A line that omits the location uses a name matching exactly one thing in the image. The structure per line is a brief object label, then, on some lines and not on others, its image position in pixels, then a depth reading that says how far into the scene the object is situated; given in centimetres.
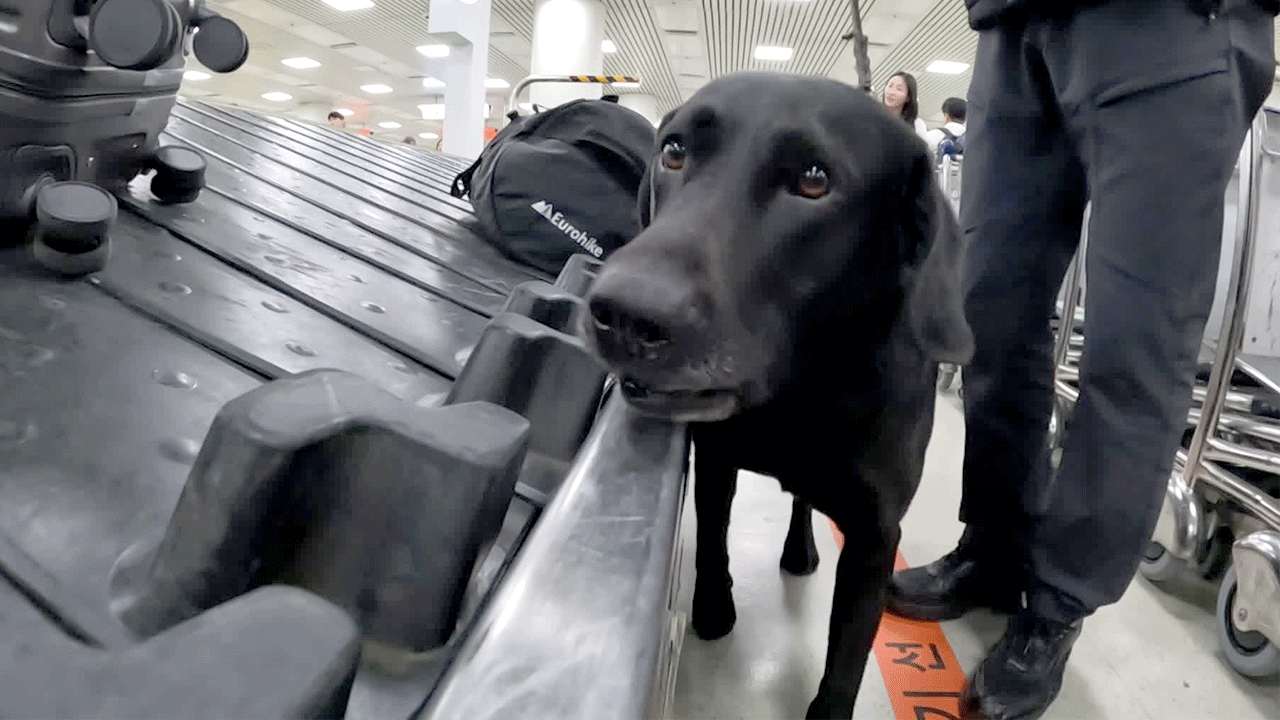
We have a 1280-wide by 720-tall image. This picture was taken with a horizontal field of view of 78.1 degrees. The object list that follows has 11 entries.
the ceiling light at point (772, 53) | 1373
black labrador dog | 84
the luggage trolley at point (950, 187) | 371
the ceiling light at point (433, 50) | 1462
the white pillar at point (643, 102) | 1816
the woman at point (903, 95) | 379
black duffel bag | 187
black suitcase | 83
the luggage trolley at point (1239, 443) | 158
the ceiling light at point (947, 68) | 1347
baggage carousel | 34
